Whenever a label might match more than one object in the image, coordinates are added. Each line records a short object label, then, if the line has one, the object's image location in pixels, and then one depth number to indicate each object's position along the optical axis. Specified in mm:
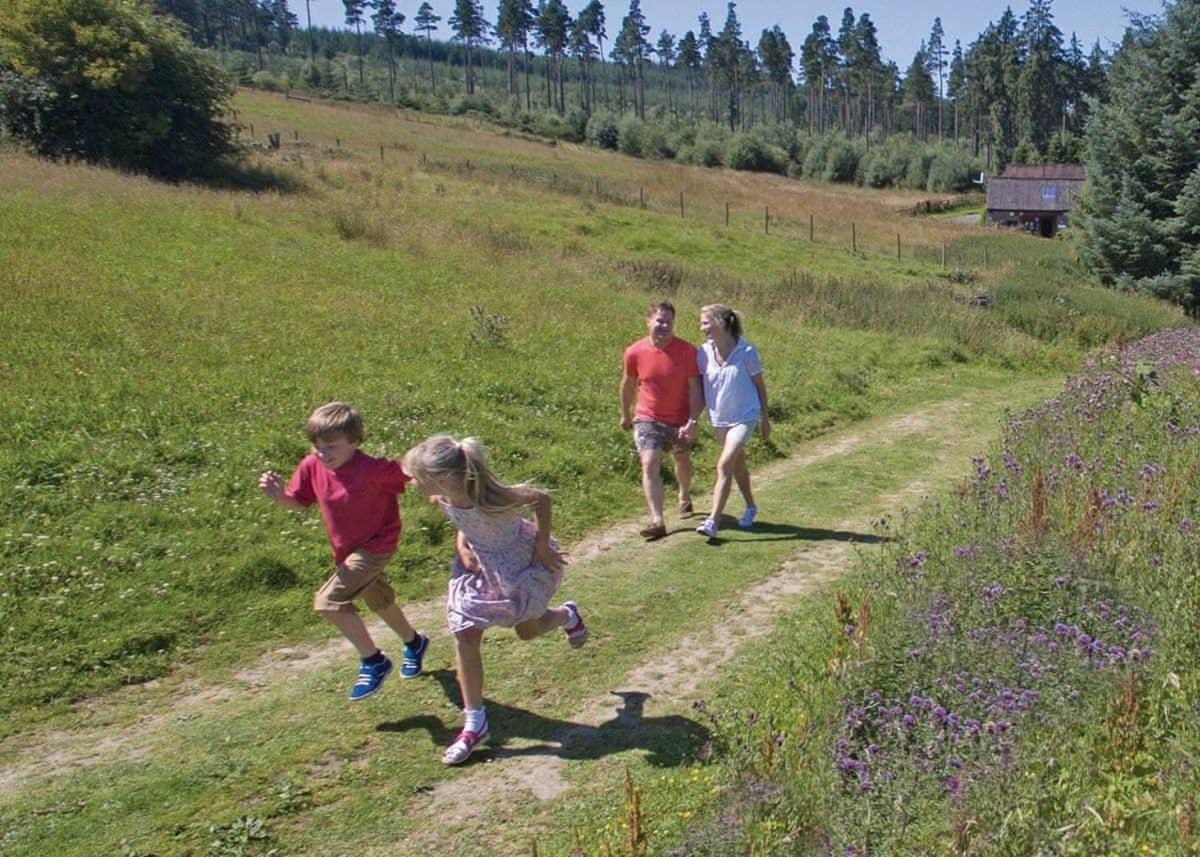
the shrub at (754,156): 84062
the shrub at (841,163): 86625
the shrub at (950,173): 85688
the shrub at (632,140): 84062
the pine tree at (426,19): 144125
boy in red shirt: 5098
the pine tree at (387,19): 120875
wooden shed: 57156
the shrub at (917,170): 87062
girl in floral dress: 4586
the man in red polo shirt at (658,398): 8008
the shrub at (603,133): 86062
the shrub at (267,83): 84812
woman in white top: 7926
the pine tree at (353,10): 123312
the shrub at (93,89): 26734
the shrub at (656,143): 83938
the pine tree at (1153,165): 24375
